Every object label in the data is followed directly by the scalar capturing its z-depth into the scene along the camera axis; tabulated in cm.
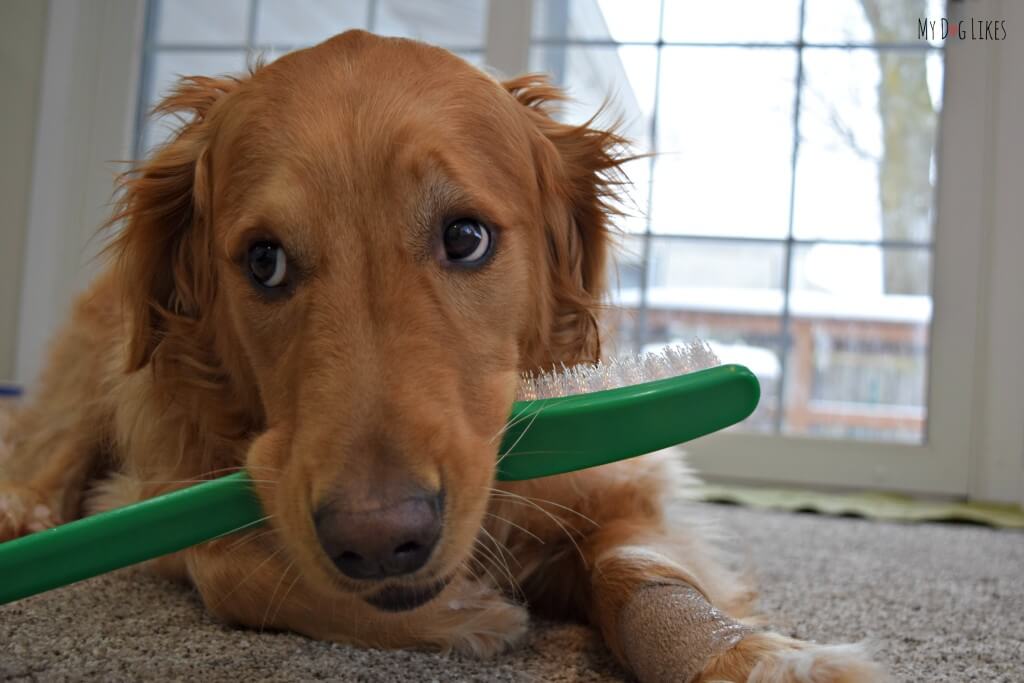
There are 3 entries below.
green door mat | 111
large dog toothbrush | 42
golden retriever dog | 43
